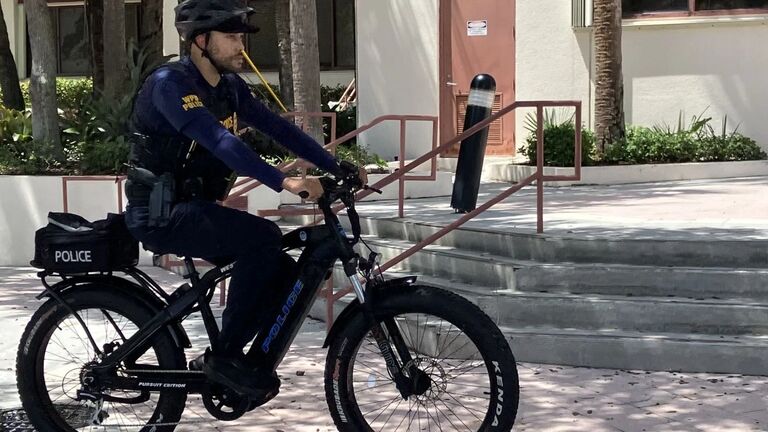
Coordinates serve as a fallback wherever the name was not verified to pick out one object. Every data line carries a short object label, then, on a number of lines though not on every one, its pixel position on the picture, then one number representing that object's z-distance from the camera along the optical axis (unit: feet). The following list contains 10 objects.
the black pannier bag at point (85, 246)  16.97
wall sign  50.13
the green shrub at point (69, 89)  58.43
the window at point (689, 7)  45.11
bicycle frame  15.96
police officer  16.16
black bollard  30.94
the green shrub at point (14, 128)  42.67
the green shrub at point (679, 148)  43.14
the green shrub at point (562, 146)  42.50
